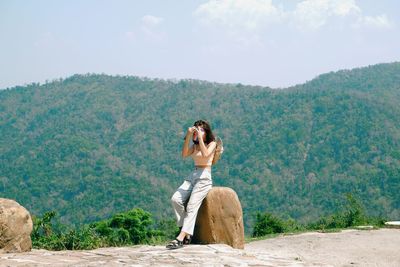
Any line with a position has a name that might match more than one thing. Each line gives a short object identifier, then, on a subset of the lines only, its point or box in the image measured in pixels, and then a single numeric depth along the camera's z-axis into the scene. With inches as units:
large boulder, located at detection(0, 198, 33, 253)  325.4
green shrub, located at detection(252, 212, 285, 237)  622.2
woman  340.5
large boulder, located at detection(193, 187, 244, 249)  346.9
